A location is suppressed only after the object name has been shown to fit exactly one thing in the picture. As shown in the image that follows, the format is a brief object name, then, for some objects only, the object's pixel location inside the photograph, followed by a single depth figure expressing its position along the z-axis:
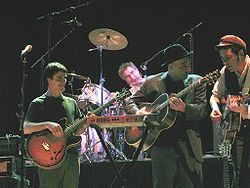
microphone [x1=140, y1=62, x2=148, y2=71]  10.69
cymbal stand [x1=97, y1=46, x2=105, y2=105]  10.59
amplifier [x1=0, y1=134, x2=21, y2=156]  7.72
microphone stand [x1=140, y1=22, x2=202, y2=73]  10.59
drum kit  10.27
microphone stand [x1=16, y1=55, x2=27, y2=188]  6.54
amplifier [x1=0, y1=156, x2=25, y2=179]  7.57
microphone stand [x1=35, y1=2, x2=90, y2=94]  9.50
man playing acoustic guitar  5.99
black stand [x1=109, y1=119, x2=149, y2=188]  5.89
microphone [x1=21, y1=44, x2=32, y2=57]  6.90
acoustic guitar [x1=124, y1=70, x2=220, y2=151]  5.96
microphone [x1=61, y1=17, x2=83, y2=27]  9.86
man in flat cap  5.73
